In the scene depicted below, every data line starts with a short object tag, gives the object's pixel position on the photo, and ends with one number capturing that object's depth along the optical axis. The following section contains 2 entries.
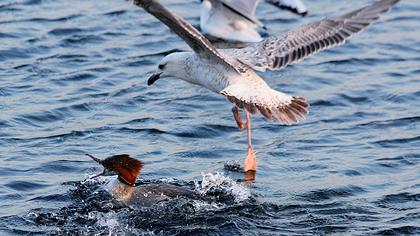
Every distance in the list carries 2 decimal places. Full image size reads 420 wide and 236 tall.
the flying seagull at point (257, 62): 17.87
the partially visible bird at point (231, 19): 28.89
